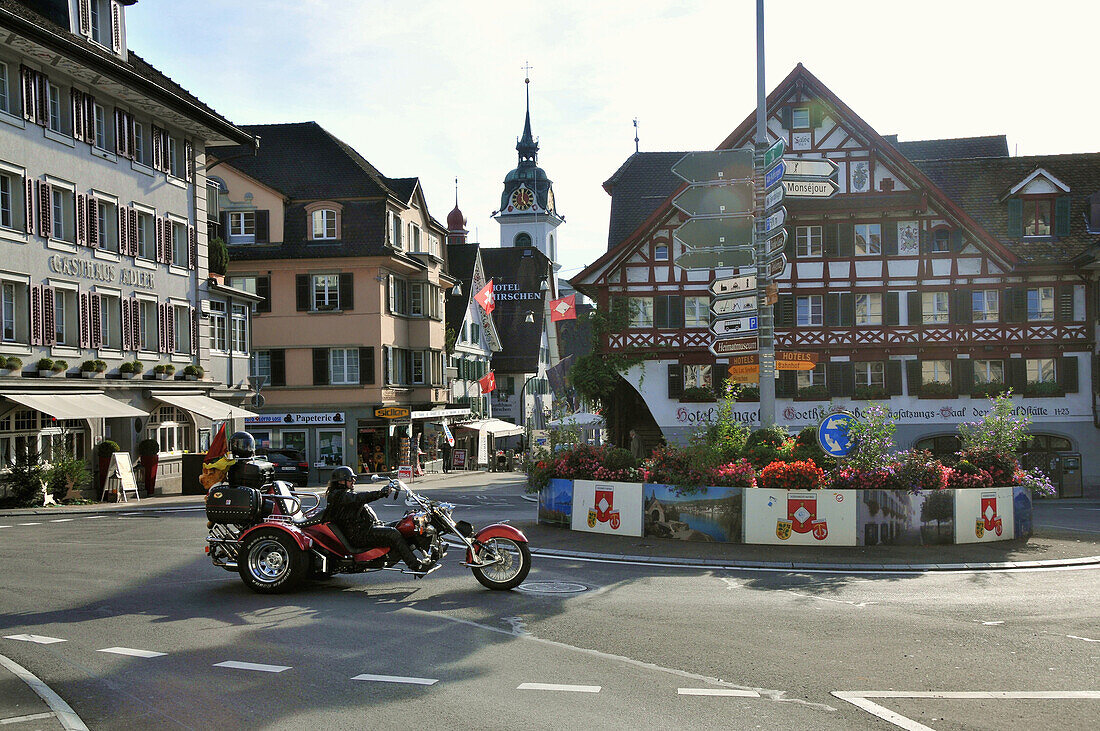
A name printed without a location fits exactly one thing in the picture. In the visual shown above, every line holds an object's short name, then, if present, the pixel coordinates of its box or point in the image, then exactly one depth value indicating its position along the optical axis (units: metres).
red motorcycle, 11.79
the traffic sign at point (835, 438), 16.75
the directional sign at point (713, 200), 16.33
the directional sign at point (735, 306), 16.48
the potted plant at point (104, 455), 27.70
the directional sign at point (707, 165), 16.31
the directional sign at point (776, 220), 16.30
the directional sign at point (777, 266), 16.17
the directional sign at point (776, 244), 16.34
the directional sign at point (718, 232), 16.47
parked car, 38.75
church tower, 110.12
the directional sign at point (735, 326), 16.34
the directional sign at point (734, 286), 16.47
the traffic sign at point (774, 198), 16.09
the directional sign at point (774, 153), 16.16
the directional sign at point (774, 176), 15.95
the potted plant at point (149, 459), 30.00
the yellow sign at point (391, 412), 46.31
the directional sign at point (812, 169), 15.84
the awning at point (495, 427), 56.00
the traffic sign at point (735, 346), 16.14
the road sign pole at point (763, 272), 16.80
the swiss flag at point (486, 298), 56.22
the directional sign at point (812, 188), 15.76
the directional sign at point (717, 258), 16.27
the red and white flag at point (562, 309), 56.03
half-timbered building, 36.59
